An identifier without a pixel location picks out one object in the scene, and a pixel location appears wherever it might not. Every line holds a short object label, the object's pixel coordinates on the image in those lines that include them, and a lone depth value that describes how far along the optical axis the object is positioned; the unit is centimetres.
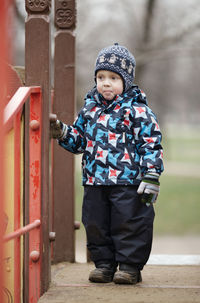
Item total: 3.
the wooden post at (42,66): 419
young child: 442
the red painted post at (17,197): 389
